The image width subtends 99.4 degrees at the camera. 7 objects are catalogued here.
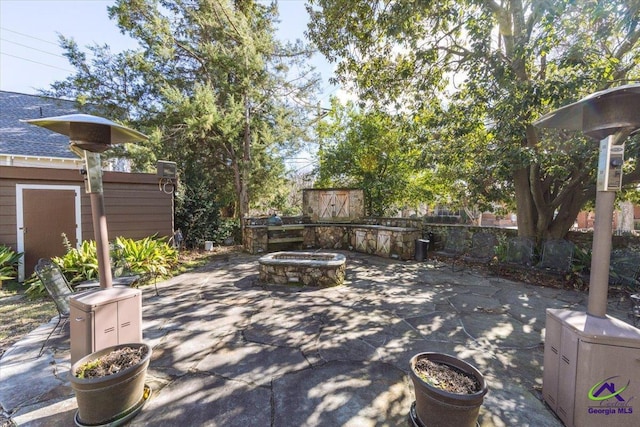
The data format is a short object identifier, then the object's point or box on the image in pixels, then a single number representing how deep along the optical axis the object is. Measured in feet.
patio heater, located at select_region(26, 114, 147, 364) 7.87
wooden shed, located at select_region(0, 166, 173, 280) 19.43
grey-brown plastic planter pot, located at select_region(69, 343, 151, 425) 6.19
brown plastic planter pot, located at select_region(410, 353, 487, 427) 5.74
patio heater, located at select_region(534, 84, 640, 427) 6.18
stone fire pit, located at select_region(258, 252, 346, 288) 17.81
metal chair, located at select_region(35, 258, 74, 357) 10.39
